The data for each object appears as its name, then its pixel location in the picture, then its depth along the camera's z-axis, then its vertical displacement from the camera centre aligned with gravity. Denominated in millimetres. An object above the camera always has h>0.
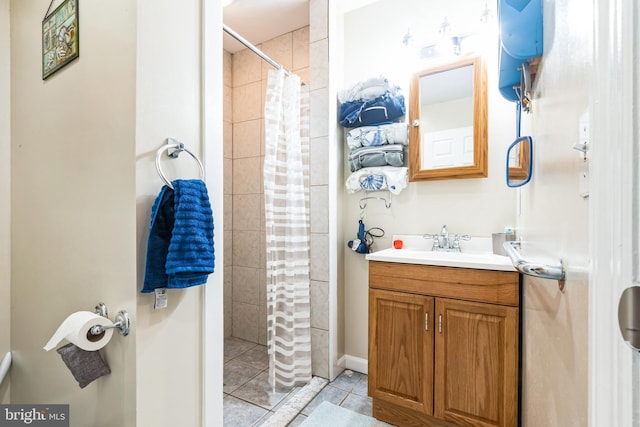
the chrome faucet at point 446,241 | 1703 -183
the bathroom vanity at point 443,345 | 1246 -642
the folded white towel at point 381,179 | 1854 +220
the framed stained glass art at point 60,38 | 983 +641
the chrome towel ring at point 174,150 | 800 +184
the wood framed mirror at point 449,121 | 1653 +555
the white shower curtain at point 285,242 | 1804 -195
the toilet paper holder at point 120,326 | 780 -318
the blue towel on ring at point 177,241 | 779 -83
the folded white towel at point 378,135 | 1833 +508
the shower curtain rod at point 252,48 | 1462 +933
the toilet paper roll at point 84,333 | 765 -333
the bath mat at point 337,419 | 1513 -1131
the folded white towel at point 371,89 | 1813 +803
